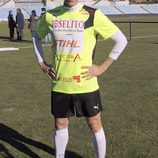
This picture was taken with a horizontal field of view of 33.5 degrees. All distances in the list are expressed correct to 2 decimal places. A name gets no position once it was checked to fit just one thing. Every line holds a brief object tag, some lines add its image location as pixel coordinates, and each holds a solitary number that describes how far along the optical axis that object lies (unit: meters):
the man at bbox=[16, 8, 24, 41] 16.03
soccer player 2.61
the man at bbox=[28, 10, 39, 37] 13.88
